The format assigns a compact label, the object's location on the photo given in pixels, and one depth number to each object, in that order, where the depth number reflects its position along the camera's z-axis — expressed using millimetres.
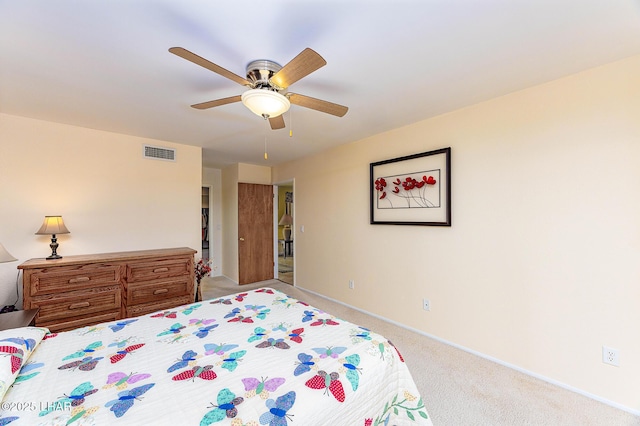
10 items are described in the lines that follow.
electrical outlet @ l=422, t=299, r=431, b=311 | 2870
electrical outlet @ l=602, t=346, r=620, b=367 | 1826
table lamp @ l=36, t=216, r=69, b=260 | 2633
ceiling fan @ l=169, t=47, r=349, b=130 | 1336
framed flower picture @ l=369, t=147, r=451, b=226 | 2725
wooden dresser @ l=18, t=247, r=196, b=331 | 2432
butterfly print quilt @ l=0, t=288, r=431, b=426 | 963
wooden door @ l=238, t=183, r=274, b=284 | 5035
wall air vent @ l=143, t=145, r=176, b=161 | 3462
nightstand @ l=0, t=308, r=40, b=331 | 1827
